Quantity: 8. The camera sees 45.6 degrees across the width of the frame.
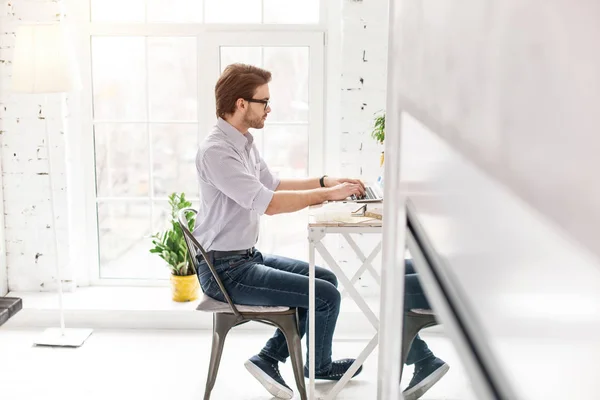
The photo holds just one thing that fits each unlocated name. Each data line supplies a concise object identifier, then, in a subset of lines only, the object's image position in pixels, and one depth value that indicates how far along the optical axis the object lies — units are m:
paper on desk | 2.61
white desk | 2.54
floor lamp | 3.38
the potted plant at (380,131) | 3.31
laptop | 2.93
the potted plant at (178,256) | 3.81
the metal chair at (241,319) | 2.72
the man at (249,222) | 2.74
